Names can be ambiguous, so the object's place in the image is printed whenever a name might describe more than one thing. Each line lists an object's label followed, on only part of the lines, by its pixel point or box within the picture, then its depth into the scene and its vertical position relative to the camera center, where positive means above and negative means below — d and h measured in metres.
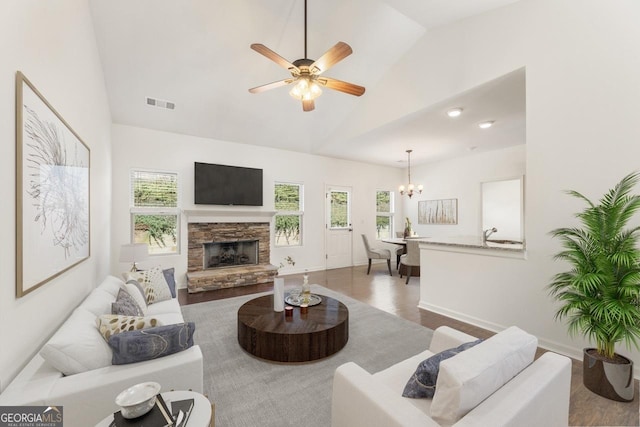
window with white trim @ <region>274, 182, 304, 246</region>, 6.41 +0.05
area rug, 1.93 -1.39
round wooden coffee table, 2.53 -1.13
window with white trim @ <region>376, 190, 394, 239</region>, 8.18 +0.04
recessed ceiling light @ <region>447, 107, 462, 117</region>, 4.02 +1.55
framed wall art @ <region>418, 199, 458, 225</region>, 7.24 +0.12
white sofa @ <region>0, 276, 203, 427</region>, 1.27 -0.83
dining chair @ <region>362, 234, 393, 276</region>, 6.54 -0.93
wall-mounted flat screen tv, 5.31 +0.62
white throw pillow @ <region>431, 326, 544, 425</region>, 1.07 -0.66
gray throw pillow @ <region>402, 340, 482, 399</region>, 1.33 -0.80
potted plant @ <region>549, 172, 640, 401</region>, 2.03 -0.57
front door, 7.14 -0.33
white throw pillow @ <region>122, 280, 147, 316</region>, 2.60 -0.78
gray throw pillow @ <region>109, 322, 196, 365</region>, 1.51 -0.73
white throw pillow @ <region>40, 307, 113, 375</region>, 1.39 -0.72
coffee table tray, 3.25 -1.04
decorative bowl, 1.12 -0.77
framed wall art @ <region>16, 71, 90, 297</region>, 1.40 +0.14
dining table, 6.06 -1.17
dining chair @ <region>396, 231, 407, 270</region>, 6.67 -0.90
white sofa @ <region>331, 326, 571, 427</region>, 1.07 -0.77
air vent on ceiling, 4.42 +1.85
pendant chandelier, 6.61 +0.69
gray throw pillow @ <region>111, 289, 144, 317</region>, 2.09 -0.73
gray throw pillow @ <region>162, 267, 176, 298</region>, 3.51 -0.84
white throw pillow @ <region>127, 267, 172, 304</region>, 3.20 -0.83
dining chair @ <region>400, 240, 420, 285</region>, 5.40 -0.81
